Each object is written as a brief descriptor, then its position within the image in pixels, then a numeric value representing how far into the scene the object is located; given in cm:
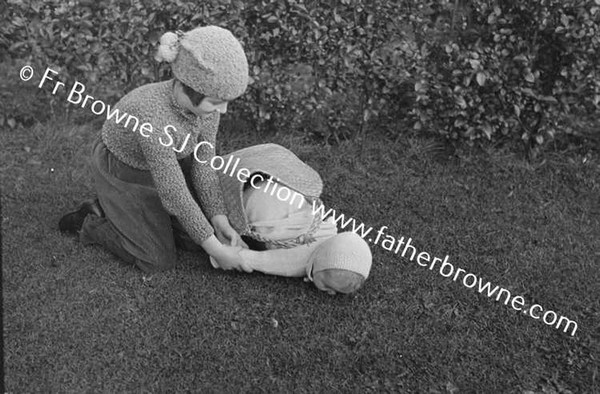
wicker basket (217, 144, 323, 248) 347
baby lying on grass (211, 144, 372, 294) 326
